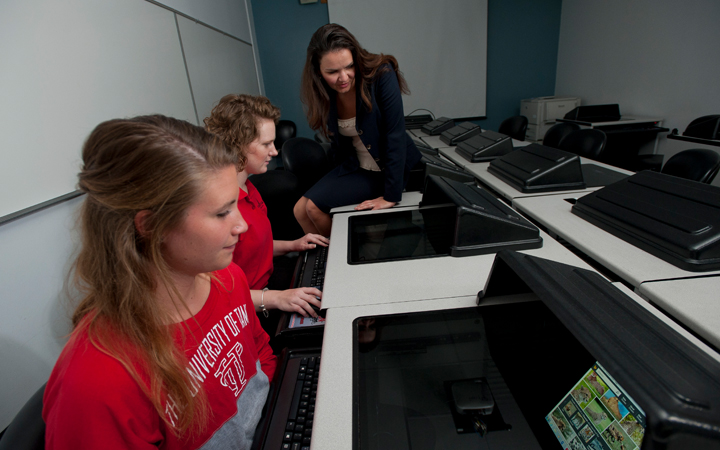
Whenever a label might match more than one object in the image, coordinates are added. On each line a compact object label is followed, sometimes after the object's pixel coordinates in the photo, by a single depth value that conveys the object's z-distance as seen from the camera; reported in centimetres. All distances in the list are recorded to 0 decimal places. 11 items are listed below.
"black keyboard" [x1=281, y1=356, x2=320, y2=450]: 68
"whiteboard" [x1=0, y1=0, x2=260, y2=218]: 130
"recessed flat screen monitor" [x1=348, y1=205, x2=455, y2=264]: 115
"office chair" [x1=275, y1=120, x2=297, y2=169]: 480
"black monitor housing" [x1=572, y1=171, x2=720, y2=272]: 87
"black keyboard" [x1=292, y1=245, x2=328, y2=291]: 116
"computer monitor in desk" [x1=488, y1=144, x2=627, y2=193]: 159
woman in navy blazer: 159
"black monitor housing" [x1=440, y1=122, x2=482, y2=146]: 302
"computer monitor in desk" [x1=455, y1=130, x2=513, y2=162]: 234
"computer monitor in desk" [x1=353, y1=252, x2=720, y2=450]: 39
